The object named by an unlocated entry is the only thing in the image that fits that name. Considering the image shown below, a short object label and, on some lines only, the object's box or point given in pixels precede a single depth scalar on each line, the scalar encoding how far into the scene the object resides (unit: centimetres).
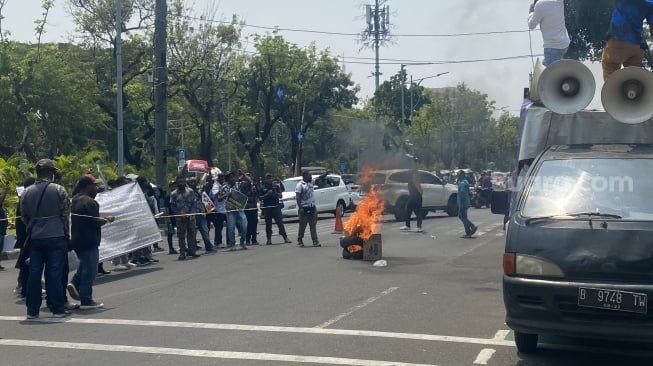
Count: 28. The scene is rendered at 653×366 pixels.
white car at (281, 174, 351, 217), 2894
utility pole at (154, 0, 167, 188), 2322
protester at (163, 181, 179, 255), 1714
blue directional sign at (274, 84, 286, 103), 4416
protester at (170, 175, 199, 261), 1638
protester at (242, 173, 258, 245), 1953
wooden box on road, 1485
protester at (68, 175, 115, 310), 1030
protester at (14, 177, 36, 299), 1072
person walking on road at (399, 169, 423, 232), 2219
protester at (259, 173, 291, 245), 1945
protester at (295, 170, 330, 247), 1825
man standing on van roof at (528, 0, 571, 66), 1183
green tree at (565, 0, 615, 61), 2191
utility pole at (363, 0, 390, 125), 5888
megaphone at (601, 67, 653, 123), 809
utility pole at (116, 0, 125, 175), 2500
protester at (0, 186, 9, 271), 1551
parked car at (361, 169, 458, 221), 1742
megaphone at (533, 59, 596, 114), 847
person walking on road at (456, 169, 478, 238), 2023
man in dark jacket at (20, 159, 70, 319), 963
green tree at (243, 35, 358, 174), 4578
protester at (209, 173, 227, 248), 1889
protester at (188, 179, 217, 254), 1701
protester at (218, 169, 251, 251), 1848
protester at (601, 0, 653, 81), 1045
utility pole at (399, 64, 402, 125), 5532
